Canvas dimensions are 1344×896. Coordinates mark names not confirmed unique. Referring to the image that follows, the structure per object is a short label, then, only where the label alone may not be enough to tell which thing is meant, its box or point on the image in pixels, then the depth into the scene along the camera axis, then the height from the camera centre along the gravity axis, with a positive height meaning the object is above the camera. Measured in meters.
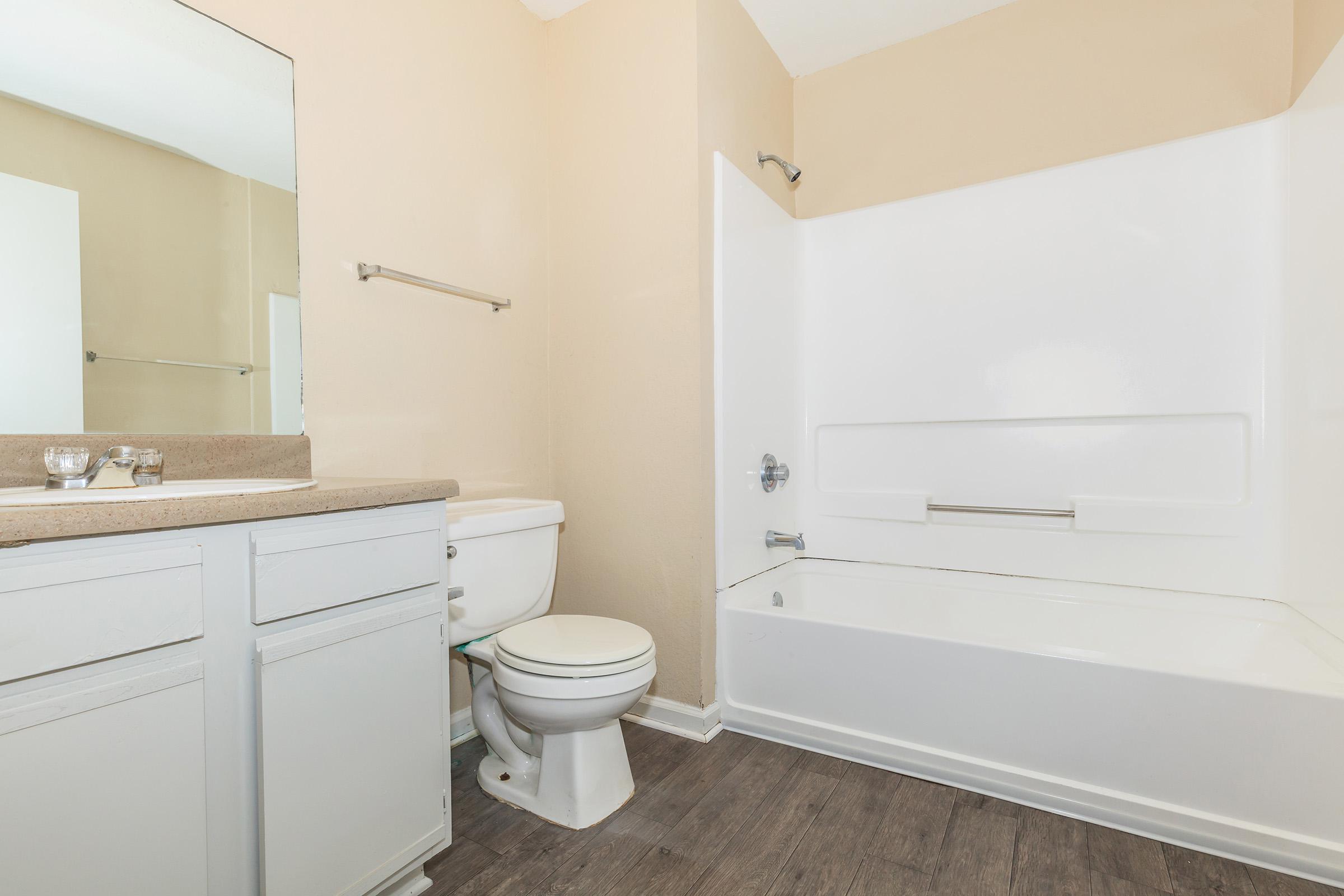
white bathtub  1.37 -0.68
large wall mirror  1.19 +0.47
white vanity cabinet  0.80 -0.41
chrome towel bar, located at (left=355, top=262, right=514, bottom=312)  1.68 +0.45
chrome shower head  2.37 +1.03
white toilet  1.49 -0.56
